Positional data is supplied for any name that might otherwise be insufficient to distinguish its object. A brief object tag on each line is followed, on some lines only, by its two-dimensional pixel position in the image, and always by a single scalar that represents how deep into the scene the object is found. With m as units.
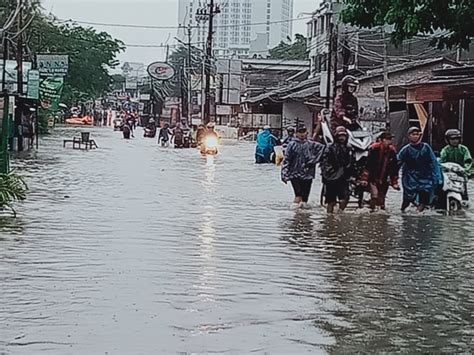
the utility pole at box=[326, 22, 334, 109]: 36.69
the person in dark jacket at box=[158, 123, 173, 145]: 49.78
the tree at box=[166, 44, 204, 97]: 84.69
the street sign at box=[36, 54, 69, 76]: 42.91
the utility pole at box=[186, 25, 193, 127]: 80.91
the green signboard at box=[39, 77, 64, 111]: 45.49
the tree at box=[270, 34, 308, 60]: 96.58
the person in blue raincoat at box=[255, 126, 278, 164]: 34.25
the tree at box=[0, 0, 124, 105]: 67.31
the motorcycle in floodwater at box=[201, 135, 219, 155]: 39.59
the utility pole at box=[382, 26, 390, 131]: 33.19
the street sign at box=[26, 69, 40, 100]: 36.22
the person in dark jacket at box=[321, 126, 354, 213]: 15.41
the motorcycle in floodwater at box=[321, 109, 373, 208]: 16.12
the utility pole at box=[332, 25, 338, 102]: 35.71
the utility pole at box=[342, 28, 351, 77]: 41.15
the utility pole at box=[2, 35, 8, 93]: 32.74
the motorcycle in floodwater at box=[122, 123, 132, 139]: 58.84
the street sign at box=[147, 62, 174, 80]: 64.56
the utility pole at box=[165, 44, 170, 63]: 91.38
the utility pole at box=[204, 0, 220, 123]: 56.84
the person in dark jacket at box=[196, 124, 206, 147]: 40.56
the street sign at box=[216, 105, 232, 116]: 78.38
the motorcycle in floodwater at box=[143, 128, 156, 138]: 65.88
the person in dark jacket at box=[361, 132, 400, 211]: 15.95
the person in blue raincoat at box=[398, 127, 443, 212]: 15.65
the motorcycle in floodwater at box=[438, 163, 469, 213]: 16.44
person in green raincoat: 17.11
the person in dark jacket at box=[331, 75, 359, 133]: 16.77
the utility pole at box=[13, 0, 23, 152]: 35.31
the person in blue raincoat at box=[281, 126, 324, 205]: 16.20
